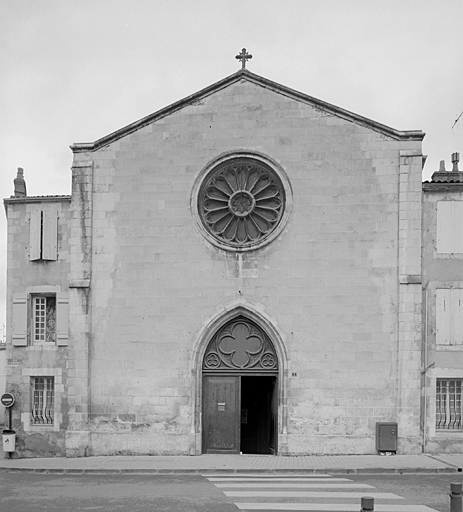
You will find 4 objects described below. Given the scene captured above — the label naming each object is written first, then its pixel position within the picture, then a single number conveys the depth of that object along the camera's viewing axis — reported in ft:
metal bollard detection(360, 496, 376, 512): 28.04
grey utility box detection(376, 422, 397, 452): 62.54
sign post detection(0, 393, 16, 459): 66.28
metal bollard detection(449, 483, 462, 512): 31.09
